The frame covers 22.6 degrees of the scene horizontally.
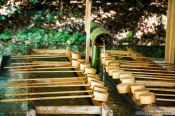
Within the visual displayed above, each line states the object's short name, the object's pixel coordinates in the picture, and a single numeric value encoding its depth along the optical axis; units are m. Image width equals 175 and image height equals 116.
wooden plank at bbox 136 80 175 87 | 6.30
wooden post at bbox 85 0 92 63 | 7.98
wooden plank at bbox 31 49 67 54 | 9.23
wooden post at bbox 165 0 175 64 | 8.73
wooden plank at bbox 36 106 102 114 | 4.70
